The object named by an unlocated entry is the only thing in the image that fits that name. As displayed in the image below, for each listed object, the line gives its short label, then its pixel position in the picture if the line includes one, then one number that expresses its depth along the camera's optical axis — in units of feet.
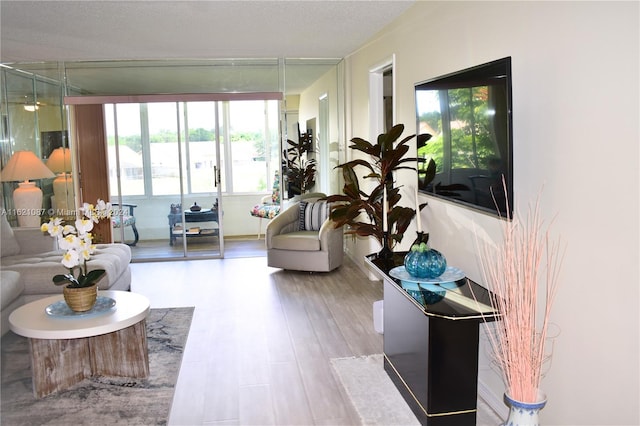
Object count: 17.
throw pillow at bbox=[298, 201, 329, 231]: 20.98
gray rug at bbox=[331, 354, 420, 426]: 9.77
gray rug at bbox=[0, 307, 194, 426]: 9.99
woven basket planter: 10.91
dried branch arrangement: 6.31
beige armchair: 19.84
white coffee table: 10.37
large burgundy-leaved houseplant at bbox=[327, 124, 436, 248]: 13.23
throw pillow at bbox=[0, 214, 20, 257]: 16.31
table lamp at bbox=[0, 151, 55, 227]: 19.10
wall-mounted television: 8.41
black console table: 8.90
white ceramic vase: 6.29
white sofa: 14.02
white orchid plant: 10.75
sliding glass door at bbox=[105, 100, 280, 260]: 23.20
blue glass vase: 9.81
